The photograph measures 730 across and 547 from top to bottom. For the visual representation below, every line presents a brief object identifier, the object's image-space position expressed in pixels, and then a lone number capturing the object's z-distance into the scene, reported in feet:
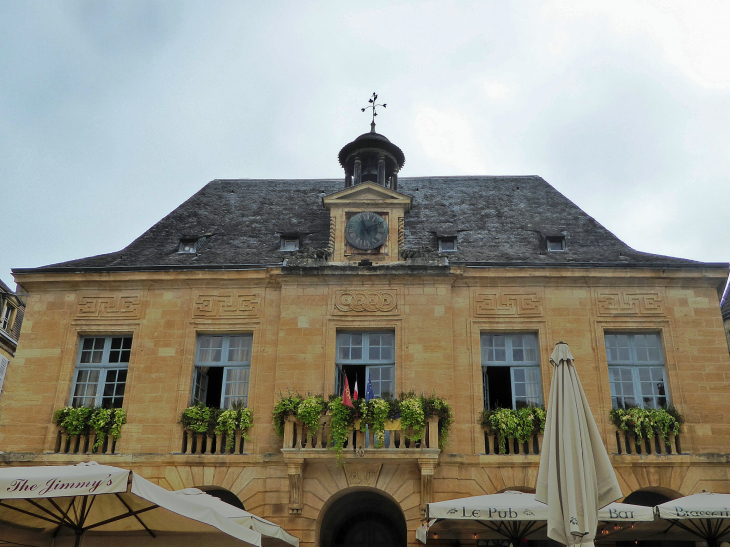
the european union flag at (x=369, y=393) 44.11
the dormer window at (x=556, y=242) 52.65
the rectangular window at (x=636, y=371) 46.09
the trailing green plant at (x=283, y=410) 43.78
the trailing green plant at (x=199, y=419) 45.24
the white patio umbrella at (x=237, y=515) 31.71
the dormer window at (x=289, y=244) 53.62
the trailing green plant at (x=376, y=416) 42.80
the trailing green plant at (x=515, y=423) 44.14
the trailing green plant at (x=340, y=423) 42.63
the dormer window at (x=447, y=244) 52.75
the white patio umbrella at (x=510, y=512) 33.50
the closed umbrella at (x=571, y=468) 24.76
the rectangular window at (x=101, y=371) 47.60
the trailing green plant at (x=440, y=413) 43.39
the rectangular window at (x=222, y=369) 47.55
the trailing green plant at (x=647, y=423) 44.06
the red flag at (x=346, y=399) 42.75
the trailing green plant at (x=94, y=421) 45.32
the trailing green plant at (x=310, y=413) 43.04
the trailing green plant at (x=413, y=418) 42.78
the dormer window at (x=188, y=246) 53.72
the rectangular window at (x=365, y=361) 46.62
